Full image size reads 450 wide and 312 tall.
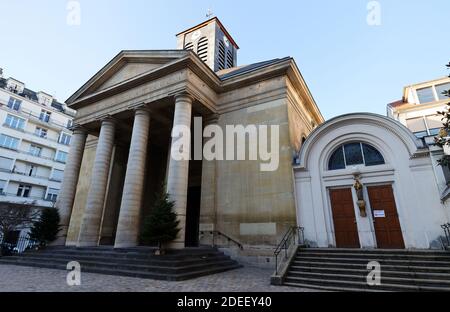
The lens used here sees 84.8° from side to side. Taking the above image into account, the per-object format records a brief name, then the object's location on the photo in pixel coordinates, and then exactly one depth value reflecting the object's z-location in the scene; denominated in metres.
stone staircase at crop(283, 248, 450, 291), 6.07
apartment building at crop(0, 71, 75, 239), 26.14
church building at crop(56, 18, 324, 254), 11.38
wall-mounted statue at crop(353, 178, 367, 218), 9.88
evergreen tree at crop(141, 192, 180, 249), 9.05
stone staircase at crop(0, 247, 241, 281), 7.97
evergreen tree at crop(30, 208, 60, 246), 13.25
